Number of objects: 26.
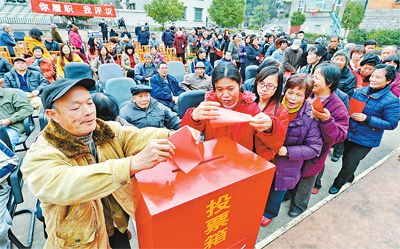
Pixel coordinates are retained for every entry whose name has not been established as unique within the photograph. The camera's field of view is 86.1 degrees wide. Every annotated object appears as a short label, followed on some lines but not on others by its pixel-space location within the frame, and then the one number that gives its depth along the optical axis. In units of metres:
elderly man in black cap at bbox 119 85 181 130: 2.87
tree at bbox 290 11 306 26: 29.61
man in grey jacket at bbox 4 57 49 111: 4.12
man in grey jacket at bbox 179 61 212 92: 4.70
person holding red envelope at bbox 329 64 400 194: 2.39
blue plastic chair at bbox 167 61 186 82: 5.72
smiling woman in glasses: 1.54
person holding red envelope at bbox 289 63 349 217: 1.85
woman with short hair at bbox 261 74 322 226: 1.75
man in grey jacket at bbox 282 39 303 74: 5.27
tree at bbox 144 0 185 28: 22.27
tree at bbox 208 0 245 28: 26.72
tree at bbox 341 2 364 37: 22.12
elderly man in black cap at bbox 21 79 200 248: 0.79
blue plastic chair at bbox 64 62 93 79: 4.23
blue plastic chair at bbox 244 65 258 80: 5.04
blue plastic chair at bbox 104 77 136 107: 3.92
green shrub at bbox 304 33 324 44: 25.16
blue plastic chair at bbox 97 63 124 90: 5.02
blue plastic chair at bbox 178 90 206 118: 3.04
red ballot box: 0.75
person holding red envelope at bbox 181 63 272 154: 1.39
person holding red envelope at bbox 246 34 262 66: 7.95
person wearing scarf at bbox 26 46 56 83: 4.95
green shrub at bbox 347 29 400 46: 17.43
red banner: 11.28
